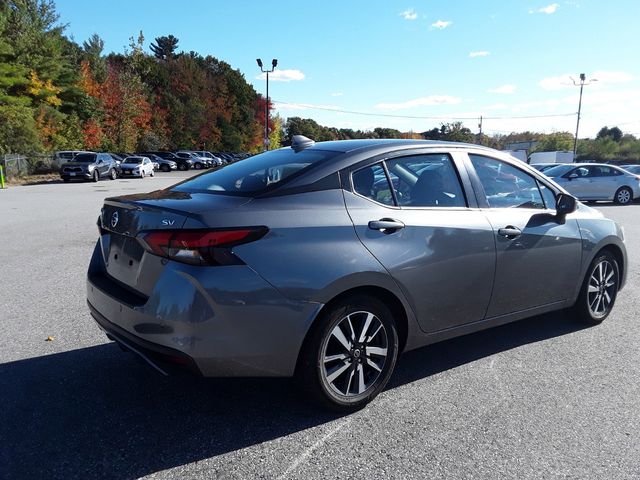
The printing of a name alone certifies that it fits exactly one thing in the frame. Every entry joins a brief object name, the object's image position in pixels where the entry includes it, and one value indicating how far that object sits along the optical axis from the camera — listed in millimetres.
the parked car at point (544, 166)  19938
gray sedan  2629
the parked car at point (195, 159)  50062
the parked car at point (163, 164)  46375
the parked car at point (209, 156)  52500
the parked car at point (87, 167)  26734
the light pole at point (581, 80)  54581
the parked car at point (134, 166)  31984
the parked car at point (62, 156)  32312
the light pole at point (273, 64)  44938
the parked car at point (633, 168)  24312
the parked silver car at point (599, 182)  17812
